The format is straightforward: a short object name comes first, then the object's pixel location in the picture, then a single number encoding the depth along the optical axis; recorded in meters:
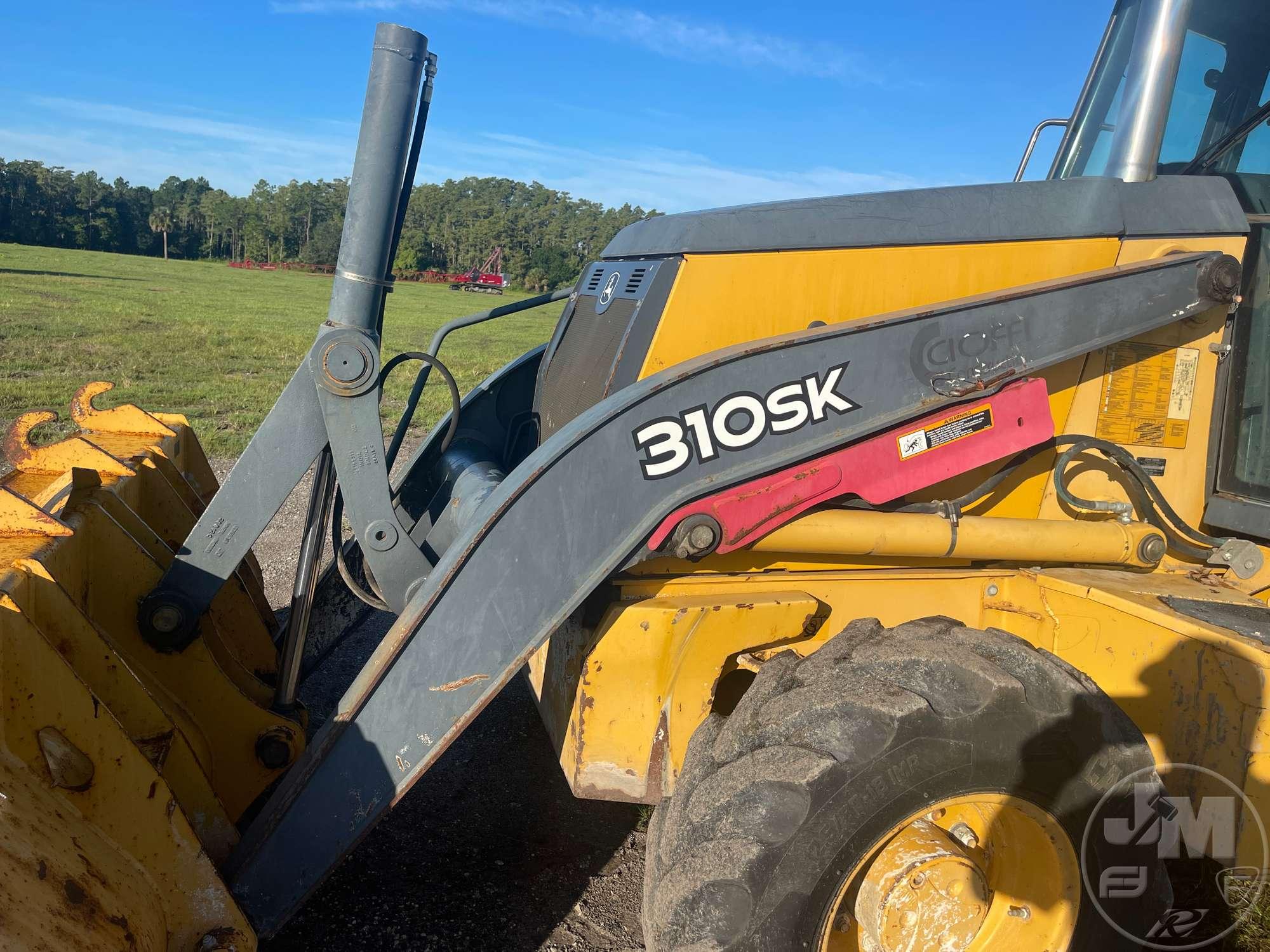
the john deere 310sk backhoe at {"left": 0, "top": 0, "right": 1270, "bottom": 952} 2.20
